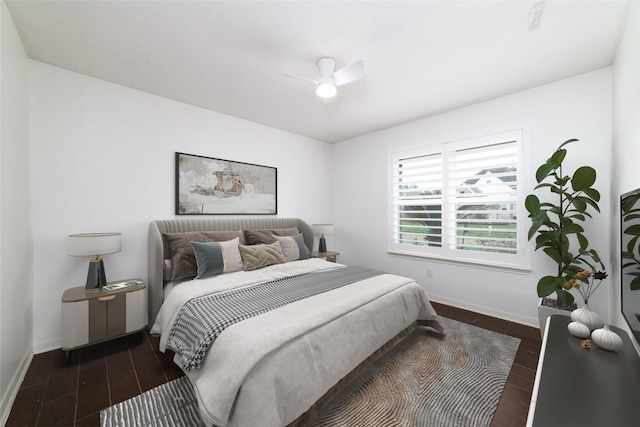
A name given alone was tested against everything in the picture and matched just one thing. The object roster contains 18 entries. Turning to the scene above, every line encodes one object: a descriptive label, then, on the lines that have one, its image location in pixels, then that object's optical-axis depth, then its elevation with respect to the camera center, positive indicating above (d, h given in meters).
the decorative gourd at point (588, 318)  1.56 -0.67
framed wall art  3.16 +0.34
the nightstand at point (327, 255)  4.12 -0.71
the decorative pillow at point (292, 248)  3.35 -0.50
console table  0.93 -0.76
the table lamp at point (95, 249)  2.20 -0.33
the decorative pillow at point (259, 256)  2.85 -0.52
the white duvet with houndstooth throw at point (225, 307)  1.56 -0.69
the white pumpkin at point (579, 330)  1.50 -0.71
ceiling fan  2.07 +1.15
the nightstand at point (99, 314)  2.13 -0.92
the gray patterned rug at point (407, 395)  1.59 -1.30
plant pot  2.33 -0.91
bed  1.32 -0.78
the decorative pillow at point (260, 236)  3.36 -0.33
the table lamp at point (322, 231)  4.29 -0.33
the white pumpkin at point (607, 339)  1.34 -0.68
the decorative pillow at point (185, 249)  2.59 -0.40
